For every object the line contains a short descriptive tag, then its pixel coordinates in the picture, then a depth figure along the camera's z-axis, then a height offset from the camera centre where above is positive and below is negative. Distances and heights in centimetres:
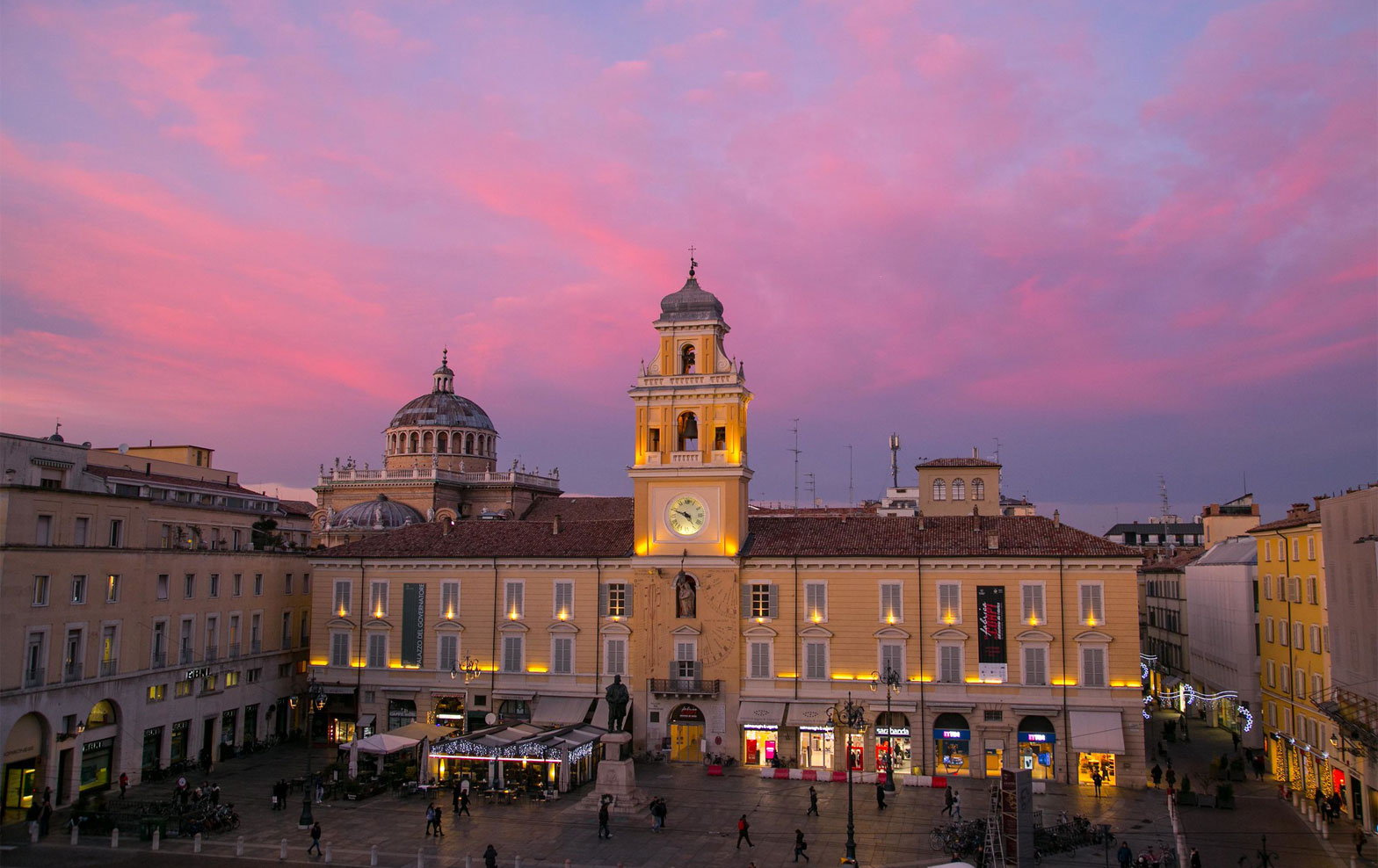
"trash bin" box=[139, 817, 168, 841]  3775 -903
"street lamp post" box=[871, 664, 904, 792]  4222 -529
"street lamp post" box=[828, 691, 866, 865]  3459 -632
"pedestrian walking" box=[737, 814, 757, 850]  3628 -864
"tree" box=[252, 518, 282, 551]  6119 +193
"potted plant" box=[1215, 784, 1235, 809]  4341 -870
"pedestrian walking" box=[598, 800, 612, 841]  3822 -889
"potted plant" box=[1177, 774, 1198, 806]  4359 -878
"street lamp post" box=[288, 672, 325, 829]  5401 -658
